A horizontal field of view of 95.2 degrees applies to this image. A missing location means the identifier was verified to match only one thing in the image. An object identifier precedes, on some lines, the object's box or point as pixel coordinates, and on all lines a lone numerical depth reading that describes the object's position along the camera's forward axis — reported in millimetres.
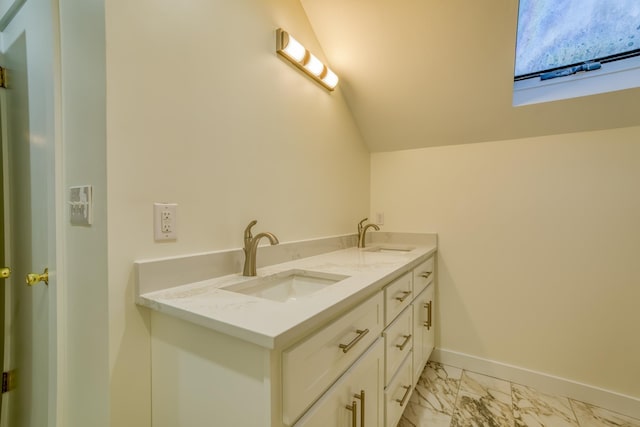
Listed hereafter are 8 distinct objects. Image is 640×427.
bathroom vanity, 637
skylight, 1492
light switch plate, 854
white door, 986
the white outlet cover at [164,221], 901
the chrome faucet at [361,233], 2080
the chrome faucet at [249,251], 1121
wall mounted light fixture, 1350
